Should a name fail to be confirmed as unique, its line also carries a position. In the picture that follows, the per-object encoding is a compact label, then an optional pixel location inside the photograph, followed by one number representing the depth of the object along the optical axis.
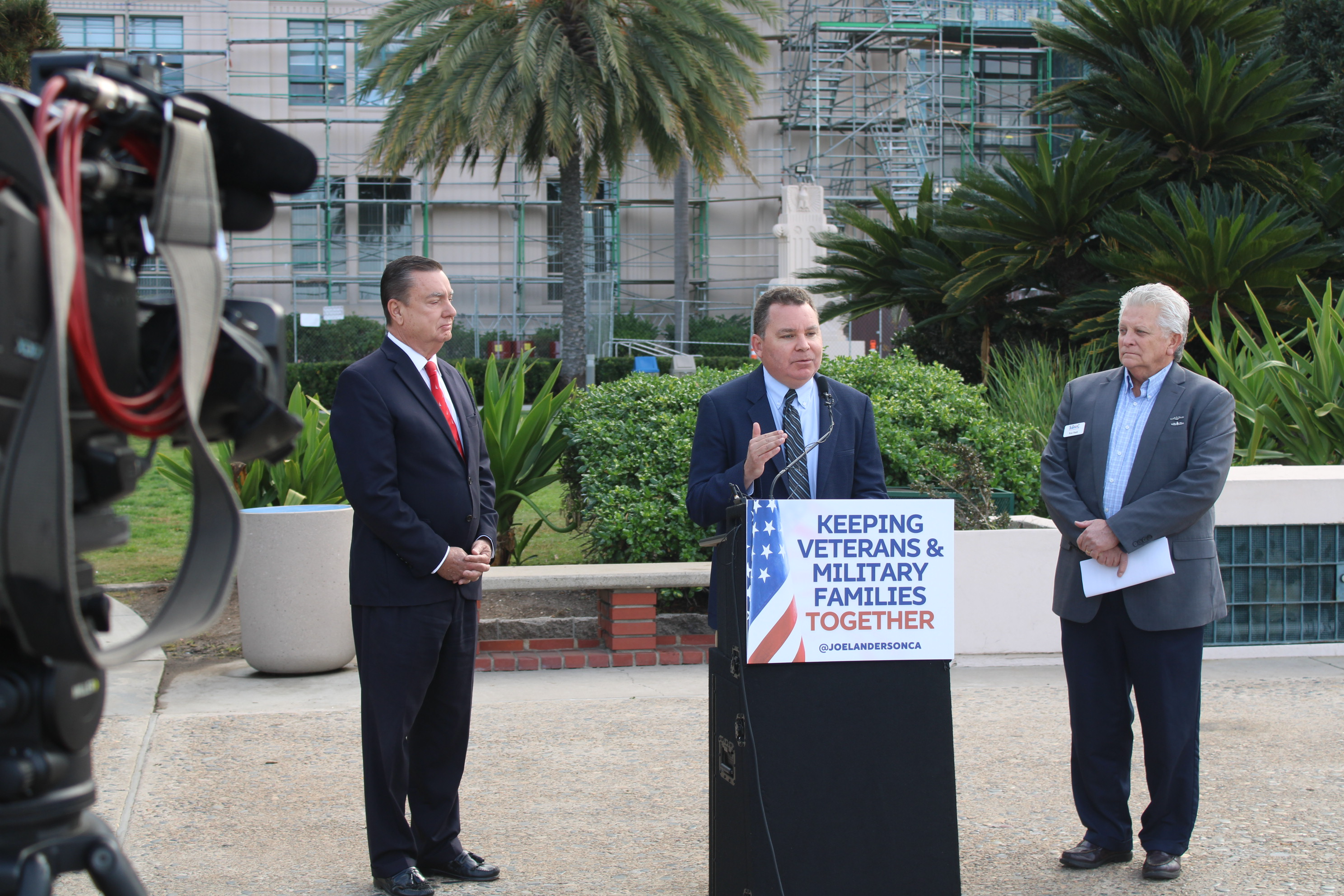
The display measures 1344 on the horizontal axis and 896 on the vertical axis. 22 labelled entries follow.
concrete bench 6.46
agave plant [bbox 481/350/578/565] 7.48
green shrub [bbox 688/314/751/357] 34.91
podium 3.19
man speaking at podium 3.77
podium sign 3.22
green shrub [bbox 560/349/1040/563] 7.05
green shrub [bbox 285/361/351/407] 26.72
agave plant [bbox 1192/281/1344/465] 7.62
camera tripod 1.62
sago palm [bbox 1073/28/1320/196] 10.80
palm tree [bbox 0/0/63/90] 7.73
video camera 1.49
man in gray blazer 3.99
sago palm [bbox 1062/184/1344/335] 9.62
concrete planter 6.29
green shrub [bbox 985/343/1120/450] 8.77
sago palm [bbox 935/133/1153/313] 10.70
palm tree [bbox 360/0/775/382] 18.81
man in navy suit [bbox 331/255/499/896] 3.73
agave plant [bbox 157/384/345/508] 7.48
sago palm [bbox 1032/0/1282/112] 11.44
